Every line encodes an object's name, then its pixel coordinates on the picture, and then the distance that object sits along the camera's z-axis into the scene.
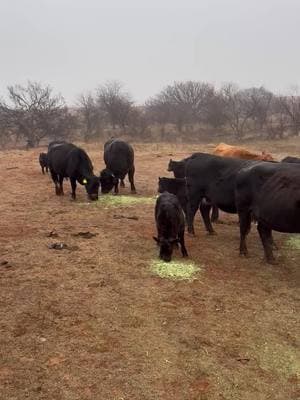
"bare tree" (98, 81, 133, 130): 46.72
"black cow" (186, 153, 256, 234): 9.65
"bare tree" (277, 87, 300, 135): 39.20
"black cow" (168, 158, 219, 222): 13.43
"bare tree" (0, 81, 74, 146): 41.28
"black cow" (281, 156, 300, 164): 11.99
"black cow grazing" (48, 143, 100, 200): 13.75
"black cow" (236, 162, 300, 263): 8.06
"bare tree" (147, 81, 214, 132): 50.56
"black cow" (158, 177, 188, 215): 11.48
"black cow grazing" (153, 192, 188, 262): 8.48
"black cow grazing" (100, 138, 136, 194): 15.02
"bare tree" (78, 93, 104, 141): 45.40
